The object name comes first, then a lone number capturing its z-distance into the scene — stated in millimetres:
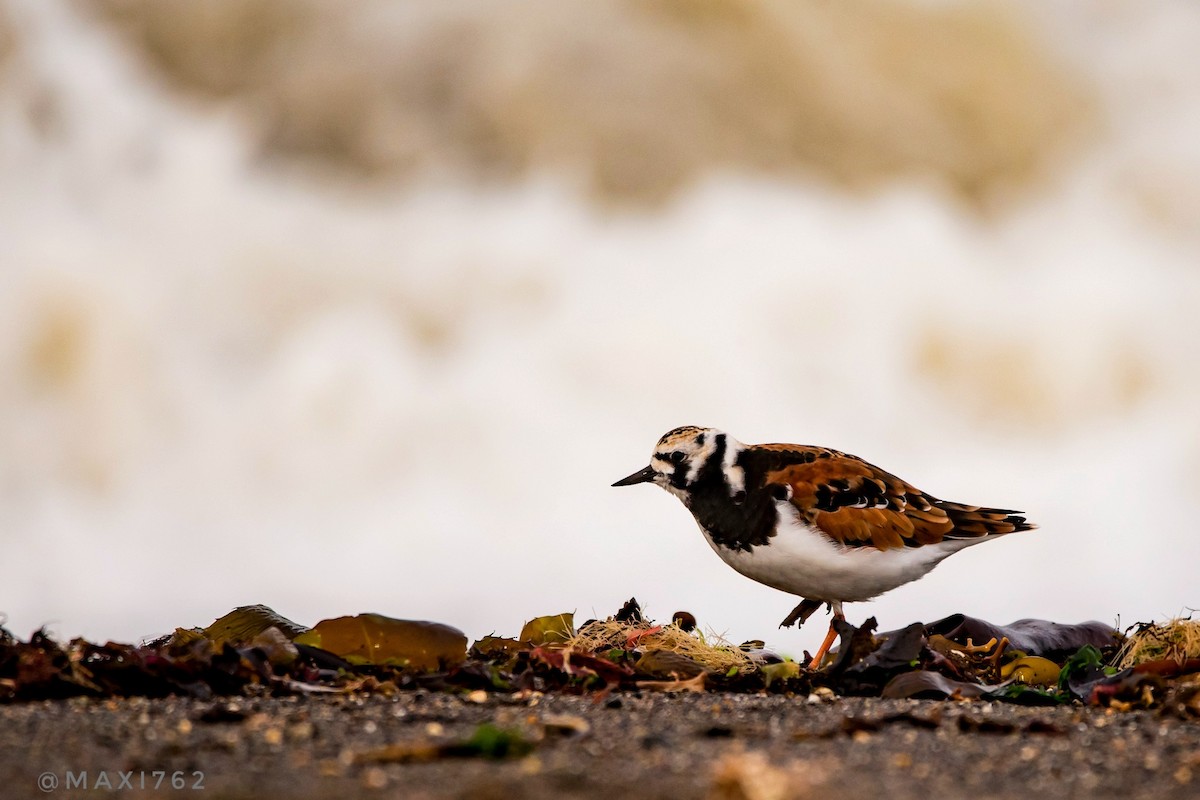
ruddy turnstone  11258
